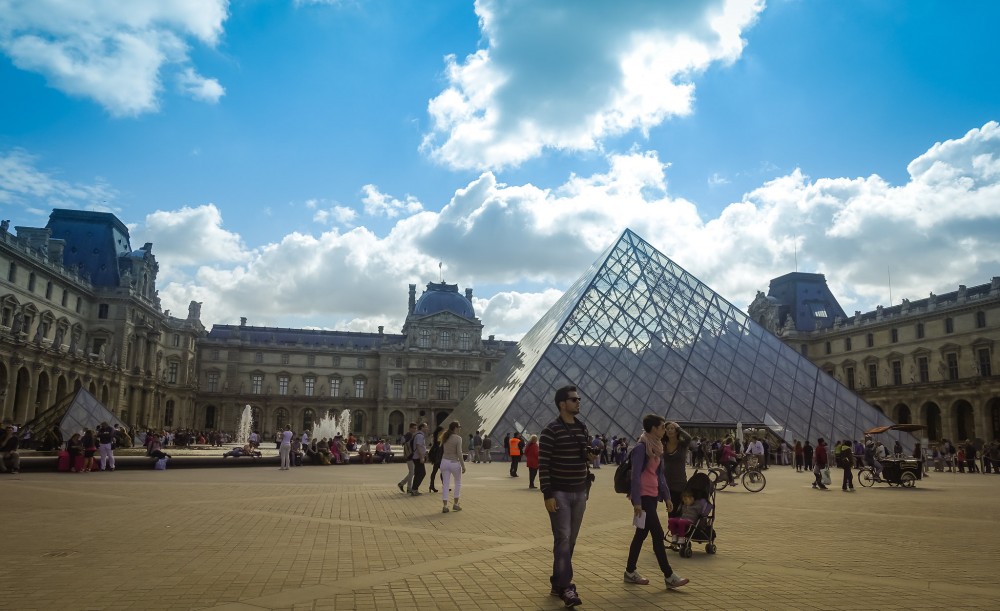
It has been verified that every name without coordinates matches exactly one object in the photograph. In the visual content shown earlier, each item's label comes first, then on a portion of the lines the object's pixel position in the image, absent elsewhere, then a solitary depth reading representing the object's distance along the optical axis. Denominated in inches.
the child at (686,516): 268.5
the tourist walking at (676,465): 270.7
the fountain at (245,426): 2381.9
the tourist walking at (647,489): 213.6
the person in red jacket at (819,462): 604.7
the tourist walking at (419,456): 486.0
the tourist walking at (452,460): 402.9
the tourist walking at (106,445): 684.1
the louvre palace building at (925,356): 1733.5
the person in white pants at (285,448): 796.0
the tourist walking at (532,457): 572.5
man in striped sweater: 191.9
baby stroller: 269.7
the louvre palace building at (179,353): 1574.8
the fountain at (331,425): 2436.0
